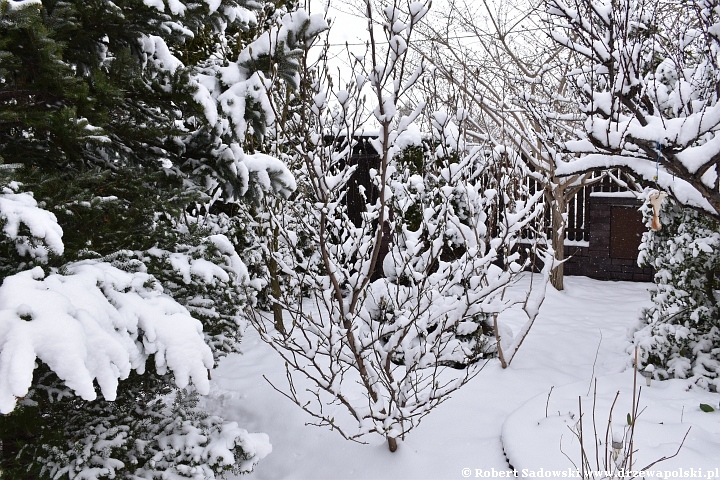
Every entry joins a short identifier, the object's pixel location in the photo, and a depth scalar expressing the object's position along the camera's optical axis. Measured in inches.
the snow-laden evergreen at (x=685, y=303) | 151.1
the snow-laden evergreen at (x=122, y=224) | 76.0
